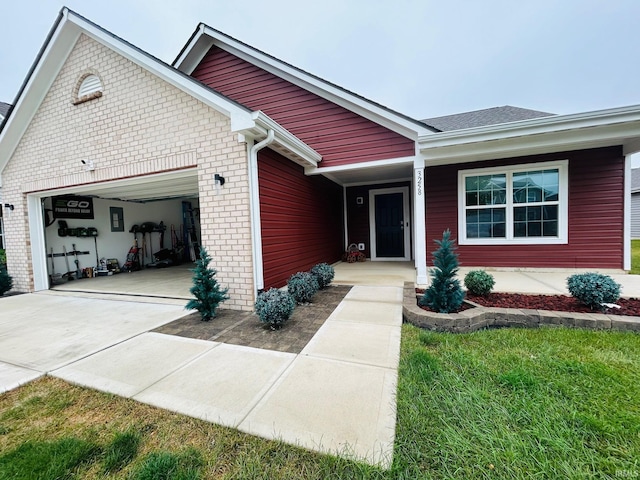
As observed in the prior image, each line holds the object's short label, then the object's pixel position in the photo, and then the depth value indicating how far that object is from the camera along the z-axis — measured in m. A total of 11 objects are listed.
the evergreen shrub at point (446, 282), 3.31
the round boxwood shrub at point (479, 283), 3.92
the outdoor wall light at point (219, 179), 4.03
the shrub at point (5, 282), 5.65
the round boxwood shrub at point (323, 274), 5.02
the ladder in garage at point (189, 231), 10.88
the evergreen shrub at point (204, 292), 3.65
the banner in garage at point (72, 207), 6.99
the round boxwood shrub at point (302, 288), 4.20
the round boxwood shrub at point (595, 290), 3.14
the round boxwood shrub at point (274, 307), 3.19
